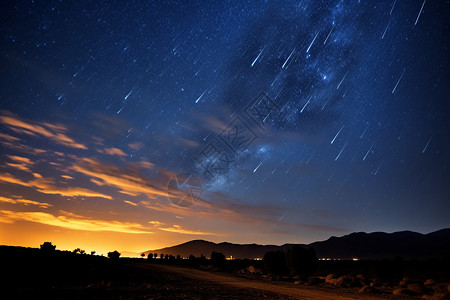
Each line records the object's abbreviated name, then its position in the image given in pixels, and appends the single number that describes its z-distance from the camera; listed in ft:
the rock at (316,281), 112.73
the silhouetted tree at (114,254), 252.99
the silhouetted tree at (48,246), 185.16
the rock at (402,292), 79.00
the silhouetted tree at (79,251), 219.43
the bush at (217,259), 232.10
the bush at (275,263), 168.35
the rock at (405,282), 101.24
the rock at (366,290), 84.32
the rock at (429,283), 102.14
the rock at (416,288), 80.63
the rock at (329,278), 120.87
